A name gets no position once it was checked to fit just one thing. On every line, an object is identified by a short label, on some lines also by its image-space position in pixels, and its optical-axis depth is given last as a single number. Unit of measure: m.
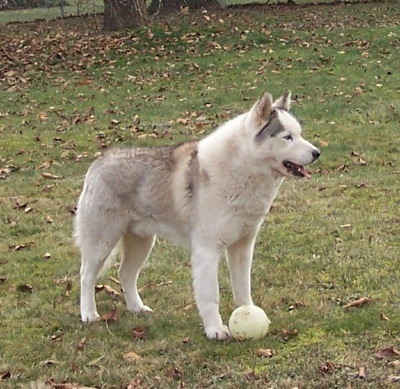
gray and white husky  10.05
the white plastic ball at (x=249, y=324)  9.98
